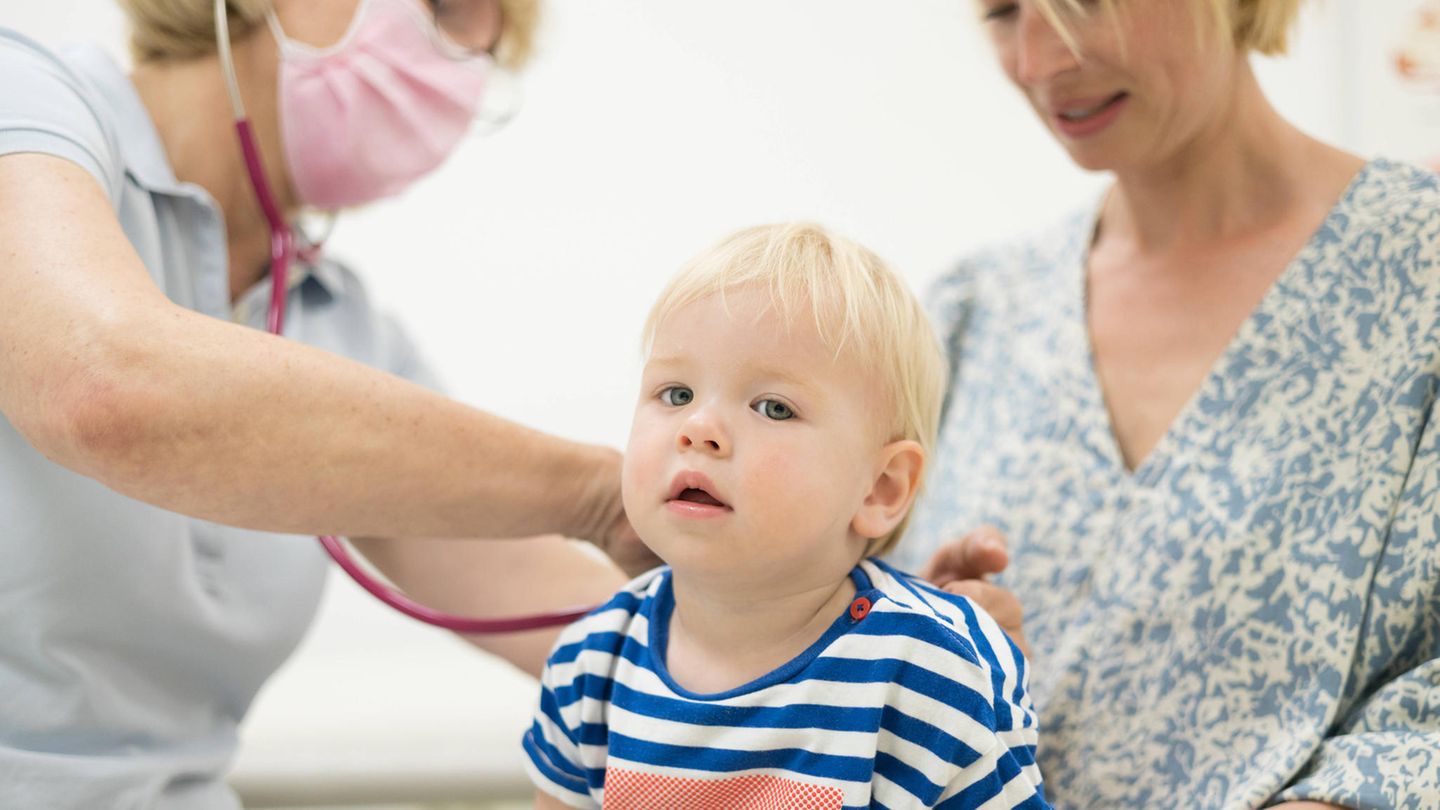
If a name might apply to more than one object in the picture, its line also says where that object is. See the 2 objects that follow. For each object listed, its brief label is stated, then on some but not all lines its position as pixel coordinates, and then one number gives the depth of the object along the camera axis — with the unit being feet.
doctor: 3.15
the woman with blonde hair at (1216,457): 3.76
